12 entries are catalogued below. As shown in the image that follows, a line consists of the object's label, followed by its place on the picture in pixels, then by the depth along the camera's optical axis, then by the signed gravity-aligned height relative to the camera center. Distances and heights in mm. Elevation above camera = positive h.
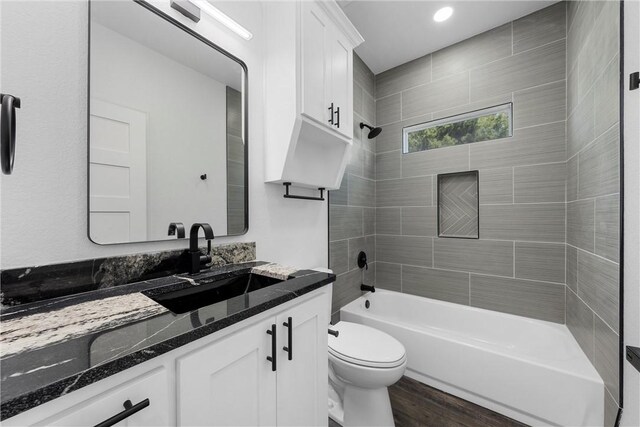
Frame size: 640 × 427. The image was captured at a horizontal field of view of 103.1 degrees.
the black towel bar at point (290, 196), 1632 +124
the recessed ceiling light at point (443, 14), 1973 +1593
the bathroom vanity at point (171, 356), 460 -334
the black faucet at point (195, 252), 1148 -170
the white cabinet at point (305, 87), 1419 +765
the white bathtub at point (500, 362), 1416 -986
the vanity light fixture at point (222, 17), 1251 +1022
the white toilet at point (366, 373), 1406 -891
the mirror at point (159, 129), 976 +395
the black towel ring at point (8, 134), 656 +210
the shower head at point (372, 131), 2464 +820
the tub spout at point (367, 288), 2562 -742
